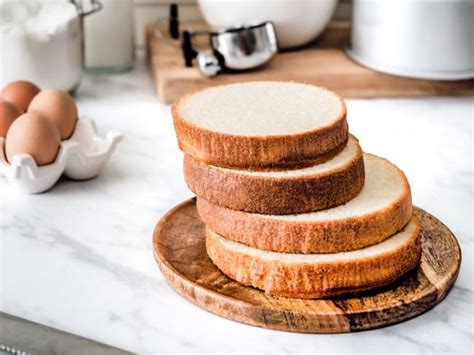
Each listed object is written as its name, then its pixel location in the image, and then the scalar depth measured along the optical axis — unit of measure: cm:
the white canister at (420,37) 161
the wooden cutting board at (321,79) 166
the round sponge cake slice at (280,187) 92
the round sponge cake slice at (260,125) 93
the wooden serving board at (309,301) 88
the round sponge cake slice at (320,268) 90
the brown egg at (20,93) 136
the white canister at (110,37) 179
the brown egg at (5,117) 127
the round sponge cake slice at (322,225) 91
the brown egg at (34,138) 119
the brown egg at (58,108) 128
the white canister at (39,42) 156
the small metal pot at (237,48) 166
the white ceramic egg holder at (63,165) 119
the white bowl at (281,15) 176
